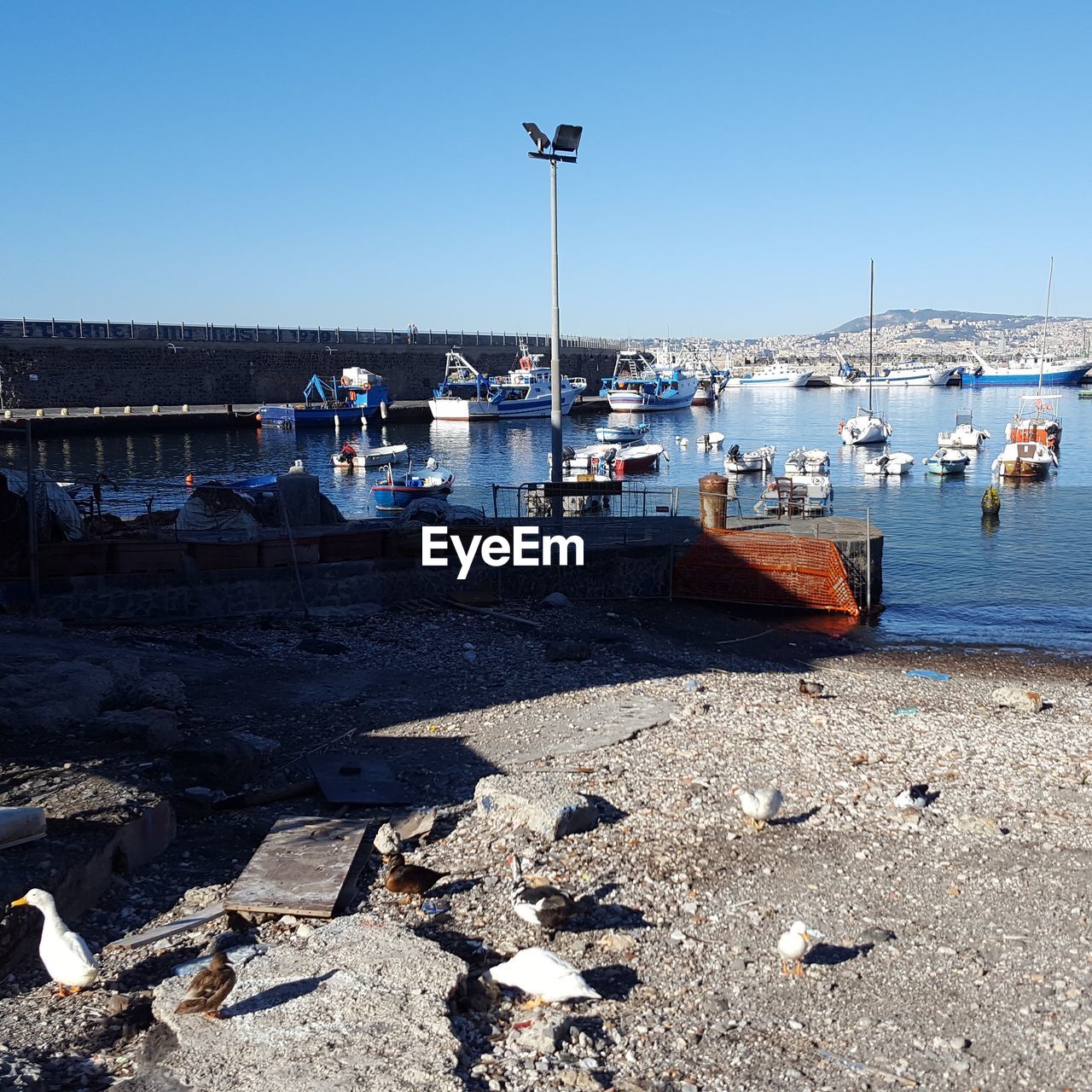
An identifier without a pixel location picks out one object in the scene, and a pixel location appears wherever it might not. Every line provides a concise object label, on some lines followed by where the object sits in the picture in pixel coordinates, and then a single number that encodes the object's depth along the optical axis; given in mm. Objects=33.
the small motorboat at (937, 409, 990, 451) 51531
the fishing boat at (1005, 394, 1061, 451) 48703
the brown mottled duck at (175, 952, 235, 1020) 5547
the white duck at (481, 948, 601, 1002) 5992
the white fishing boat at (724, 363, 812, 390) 144375
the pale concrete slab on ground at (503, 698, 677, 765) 10312
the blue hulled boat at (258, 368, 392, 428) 74438
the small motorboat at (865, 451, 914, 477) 46375
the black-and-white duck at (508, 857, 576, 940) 6777
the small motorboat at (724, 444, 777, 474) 47906
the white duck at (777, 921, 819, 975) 6430
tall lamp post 18703
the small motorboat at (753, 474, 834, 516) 24953
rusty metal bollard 20766
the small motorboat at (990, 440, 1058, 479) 43844
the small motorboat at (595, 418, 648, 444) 59062
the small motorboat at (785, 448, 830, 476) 40938
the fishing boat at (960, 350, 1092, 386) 133000
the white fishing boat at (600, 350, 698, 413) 92188
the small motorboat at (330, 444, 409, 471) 52031
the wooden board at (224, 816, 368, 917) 6852
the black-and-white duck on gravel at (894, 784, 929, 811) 8922
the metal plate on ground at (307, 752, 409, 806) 8836
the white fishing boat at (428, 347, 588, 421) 83812
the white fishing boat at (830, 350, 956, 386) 139875
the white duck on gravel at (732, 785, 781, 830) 8477
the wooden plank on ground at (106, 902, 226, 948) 6492
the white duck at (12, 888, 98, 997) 5777
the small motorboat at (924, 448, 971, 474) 45750
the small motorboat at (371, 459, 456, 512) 38125
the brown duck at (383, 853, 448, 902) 7262
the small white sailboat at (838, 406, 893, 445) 59812
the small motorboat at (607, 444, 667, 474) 47416
